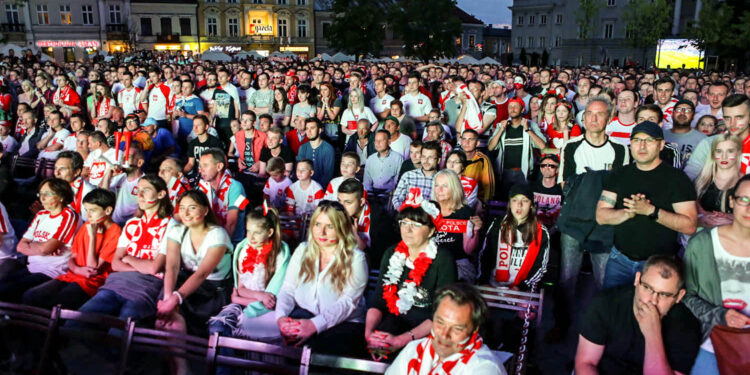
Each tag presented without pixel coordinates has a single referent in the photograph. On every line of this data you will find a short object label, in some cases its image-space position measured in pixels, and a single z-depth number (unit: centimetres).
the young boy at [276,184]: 595
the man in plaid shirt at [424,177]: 548
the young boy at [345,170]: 555
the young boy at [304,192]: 568
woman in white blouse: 368
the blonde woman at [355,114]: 830
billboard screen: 3566
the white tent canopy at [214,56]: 3142
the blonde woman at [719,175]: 361
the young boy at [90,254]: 416
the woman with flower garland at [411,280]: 356
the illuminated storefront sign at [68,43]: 4933
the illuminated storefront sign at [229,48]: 5719
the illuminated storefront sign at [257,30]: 5991
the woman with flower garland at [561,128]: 653
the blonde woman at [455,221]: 447
